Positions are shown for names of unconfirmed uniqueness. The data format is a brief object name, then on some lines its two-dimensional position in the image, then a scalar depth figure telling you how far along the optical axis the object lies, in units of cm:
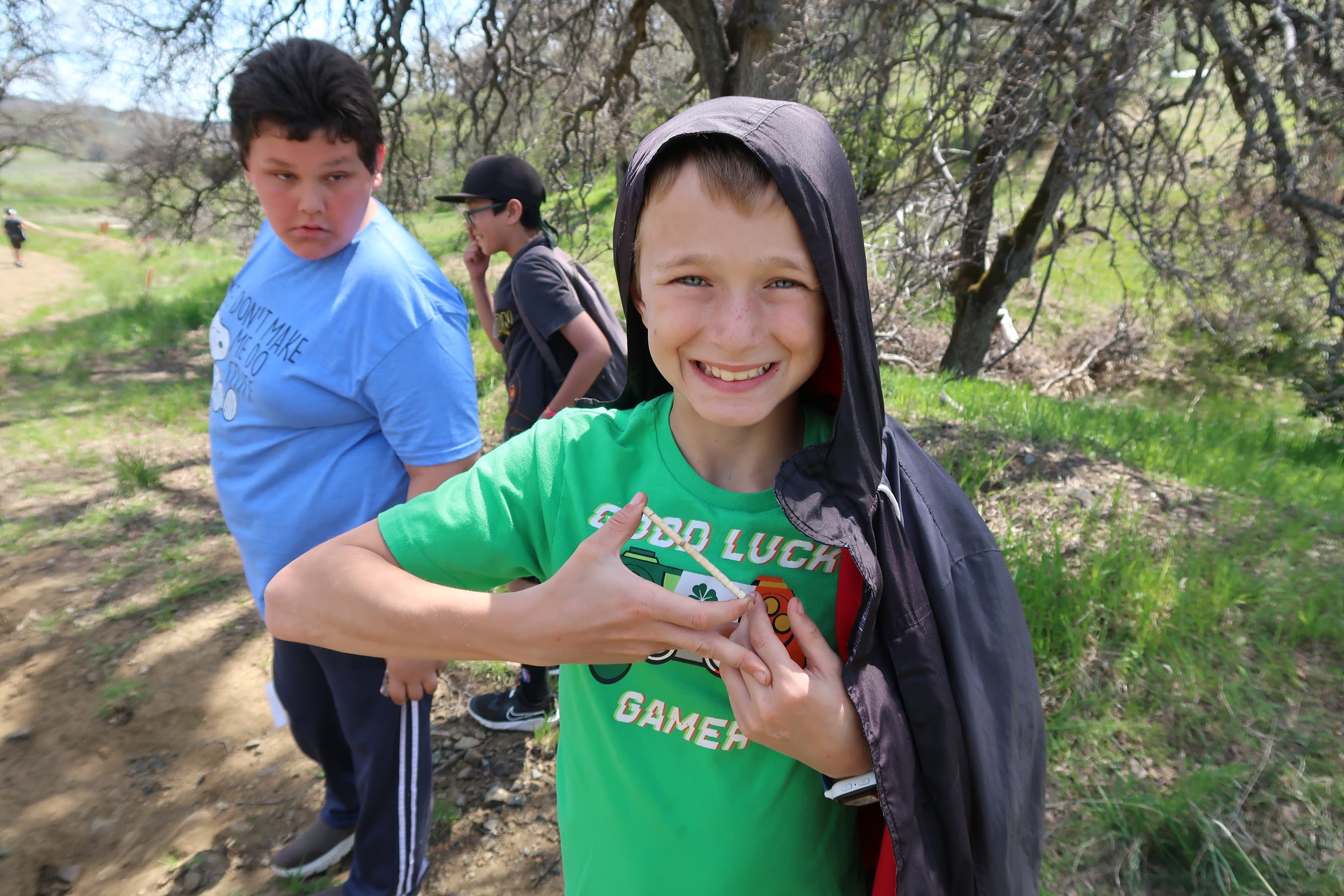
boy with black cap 301
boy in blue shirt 179
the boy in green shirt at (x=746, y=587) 97
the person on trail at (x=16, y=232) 1761
